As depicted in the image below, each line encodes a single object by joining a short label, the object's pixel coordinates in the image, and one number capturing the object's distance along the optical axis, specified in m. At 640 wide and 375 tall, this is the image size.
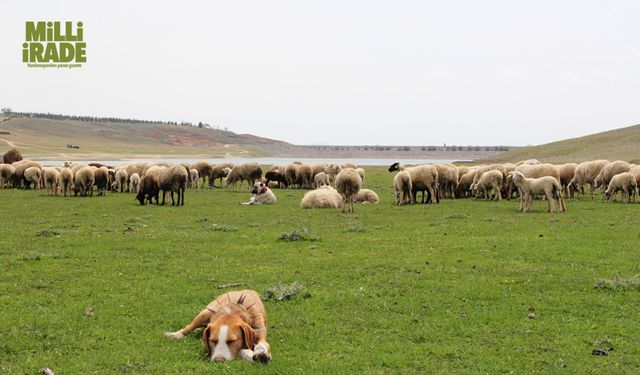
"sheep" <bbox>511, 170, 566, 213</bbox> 22.64
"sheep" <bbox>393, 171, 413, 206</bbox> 26.73
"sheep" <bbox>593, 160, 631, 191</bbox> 29.12
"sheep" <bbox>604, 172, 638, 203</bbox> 26.53
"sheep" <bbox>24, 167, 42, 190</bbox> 37.56
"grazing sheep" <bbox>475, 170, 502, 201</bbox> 28.75
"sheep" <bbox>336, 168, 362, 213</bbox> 23.69
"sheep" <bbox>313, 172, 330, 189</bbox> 36.94
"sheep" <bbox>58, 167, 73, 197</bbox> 32.06
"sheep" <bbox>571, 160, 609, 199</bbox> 30.11
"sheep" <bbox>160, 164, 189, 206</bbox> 26.98
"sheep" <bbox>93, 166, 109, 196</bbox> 32.53
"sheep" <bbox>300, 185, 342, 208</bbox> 25.94
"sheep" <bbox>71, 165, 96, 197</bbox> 31.70
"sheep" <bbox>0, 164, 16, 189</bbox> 38.19
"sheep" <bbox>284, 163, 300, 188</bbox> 41.78
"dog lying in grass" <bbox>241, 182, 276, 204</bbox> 27.99
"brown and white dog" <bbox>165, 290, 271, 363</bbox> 6.67
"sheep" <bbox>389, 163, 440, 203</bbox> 27.42
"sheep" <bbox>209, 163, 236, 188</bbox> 42.03
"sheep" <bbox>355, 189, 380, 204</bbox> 28.64
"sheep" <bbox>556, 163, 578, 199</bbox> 31.11
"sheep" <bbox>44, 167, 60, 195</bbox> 33.09
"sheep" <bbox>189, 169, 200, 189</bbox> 40.06
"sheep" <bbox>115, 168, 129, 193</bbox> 35.91
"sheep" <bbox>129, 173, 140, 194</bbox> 35.06
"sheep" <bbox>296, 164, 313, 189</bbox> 40.81
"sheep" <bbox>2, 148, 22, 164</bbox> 49.94
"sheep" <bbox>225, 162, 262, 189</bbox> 38.06
